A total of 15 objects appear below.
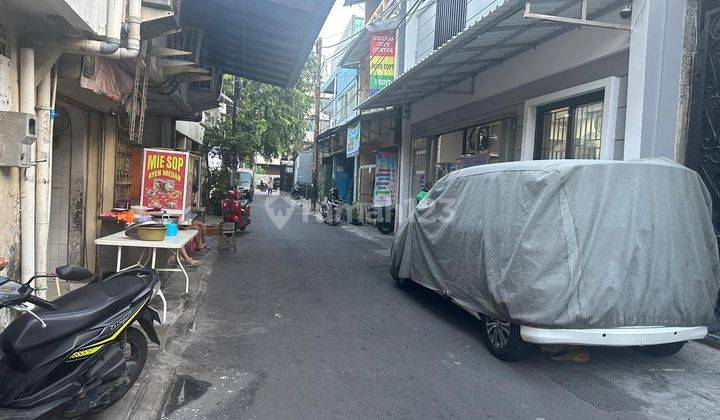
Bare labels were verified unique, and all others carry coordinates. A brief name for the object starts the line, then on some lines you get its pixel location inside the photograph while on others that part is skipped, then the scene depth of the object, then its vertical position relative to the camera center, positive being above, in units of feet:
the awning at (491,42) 22.25 +7.92
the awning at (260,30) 22.42 +7.90
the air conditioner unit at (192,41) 25.99 +7.18
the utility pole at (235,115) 54.34 +7.51
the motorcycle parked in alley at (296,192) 117.70 -1.73
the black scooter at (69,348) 9.09 -3.34
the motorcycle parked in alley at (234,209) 41.19 -2.26
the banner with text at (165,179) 26.55 -0.05
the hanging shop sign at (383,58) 54.34 +14.19
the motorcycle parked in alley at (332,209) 57.77 -2.63
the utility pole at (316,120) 76.02 +10.33
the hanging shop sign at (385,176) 56.44 +1.52
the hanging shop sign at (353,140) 60.03 +5.86
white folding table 17.81 -2.36
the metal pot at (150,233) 18.61 -2.04
